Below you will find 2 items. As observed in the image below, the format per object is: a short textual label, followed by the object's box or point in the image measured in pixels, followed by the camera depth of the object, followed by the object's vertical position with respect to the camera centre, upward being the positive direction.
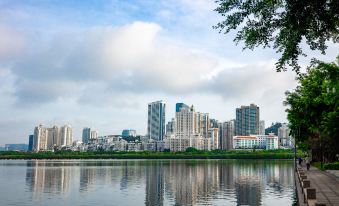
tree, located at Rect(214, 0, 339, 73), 18.09 +5.73
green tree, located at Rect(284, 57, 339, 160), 38.44 +4.54
